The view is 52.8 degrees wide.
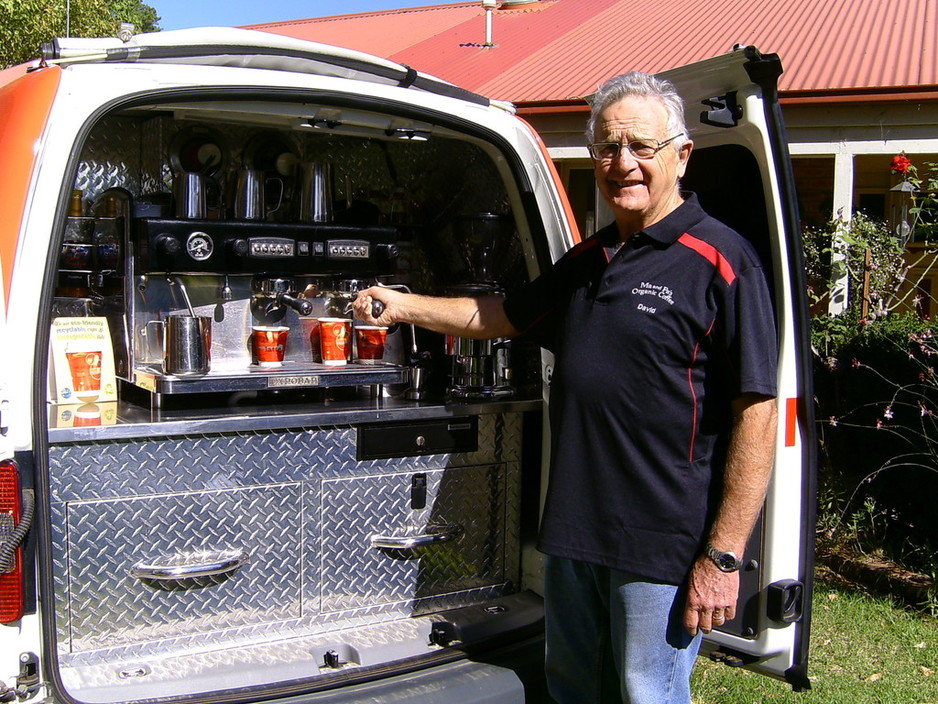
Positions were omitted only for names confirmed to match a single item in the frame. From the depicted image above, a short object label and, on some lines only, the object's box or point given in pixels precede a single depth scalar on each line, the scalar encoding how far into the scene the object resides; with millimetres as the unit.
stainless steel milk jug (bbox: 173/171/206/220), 3414
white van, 2426
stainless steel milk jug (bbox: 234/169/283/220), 3588
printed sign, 3039
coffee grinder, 3426
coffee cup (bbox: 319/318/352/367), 3570
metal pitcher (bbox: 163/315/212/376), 3148
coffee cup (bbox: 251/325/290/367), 3512
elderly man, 2311
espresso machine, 3213
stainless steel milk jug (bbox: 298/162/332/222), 3701
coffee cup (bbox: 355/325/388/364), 3604
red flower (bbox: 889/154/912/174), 6008
